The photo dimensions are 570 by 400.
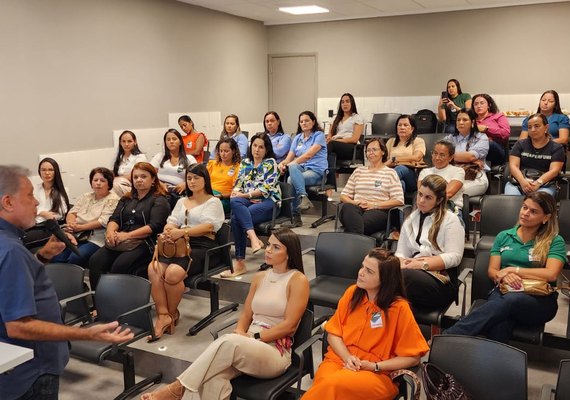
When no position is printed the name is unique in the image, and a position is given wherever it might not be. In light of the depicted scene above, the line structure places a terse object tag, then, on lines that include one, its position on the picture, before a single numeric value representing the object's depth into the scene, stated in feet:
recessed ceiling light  26.66
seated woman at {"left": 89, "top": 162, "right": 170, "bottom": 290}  13.69
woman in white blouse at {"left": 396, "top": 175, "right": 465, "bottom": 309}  10.28
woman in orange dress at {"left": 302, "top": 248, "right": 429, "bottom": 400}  7.93
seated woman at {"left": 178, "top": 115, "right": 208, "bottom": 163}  21.33
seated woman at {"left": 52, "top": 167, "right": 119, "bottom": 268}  14.78
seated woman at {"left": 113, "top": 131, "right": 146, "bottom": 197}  18.81
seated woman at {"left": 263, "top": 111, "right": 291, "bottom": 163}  19.74
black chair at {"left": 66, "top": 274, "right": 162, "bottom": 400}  10.20
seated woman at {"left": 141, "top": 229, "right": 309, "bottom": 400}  8.59
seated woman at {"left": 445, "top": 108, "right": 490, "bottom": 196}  16.28
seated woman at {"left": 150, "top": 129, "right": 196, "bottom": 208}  18.16
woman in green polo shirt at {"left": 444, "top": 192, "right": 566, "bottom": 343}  9.40
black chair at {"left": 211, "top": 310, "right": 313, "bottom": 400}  8.42
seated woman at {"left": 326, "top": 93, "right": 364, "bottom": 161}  21.36
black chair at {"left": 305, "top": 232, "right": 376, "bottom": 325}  11.43
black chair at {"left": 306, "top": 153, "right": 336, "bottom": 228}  18.52
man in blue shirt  5.96
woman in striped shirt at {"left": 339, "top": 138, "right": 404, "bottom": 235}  14.49
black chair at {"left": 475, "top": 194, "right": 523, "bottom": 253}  13.28
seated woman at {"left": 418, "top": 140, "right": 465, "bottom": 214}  14.71
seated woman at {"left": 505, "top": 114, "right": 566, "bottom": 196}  15.16
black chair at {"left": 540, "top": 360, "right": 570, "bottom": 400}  6.94
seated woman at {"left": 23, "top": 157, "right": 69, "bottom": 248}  15.56
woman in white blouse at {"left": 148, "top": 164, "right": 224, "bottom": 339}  12.50
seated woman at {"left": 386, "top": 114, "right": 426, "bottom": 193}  17.35
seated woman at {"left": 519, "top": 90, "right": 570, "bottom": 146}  18.30
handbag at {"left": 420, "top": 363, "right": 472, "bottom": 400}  7.31
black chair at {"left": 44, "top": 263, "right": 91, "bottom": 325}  11.83
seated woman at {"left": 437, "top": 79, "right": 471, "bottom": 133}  22.86
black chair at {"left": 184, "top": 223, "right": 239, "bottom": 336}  12.82
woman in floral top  15.19
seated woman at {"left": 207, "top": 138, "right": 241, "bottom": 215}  16.89
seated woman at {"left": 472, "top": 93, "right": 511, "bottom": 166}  18.71
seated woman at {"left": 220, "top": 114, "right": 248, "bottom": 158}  20.66
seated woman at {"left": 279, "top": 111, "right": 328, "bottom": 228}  17.81
